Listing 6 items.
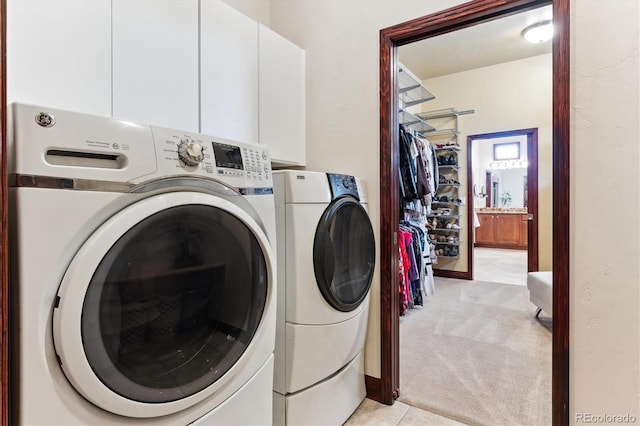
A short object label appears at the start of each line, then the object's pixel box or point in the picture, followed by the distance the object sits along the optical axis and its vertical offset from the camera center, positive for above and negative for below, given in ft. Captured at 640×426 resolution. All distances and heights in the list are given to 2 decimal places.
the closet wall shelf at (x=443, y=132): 14.45 +3.63
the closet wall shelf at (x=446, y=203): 14.15 +0.36
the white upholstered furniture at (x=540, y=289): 8.09 -2.11
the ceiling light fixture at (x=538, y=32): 10.25 +6.00
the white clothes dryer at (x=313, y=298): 4.29 -1.23
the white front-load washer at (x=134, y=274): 1.98 -0.48
